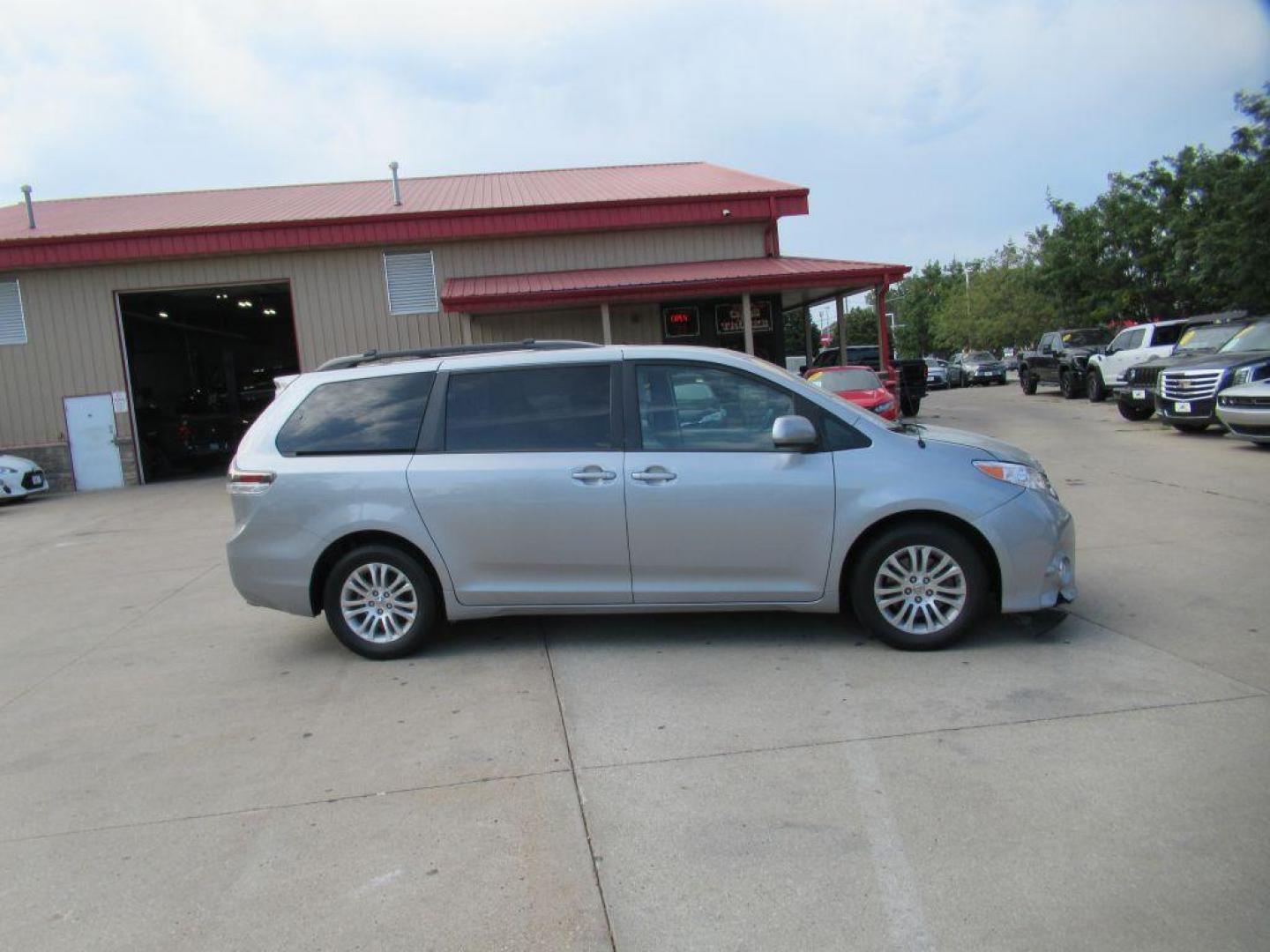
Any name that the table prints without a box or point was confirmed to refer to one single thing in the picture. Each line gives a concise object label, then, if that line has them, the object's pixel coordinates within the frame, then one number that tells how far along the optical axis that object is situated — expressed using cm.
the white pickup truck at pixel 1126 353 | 2047
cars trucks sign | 2102
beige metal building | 1872
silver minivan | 517
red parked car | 1545
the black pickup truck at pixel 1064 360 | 2491
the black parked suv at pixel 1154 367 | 1599
